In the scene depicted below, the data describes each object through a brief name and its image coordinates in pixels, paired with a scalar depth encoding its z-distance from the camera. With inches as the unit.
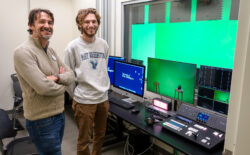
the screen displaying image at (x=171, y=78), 73.3
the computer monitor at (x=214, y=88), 60.4
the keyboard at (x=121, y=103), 89.4
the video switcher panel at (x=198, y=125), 56.5
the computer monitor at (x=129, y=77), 88.3
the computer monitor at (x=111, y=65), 108.0
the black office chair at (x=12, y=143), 70.5
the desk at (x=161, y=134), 54.4
